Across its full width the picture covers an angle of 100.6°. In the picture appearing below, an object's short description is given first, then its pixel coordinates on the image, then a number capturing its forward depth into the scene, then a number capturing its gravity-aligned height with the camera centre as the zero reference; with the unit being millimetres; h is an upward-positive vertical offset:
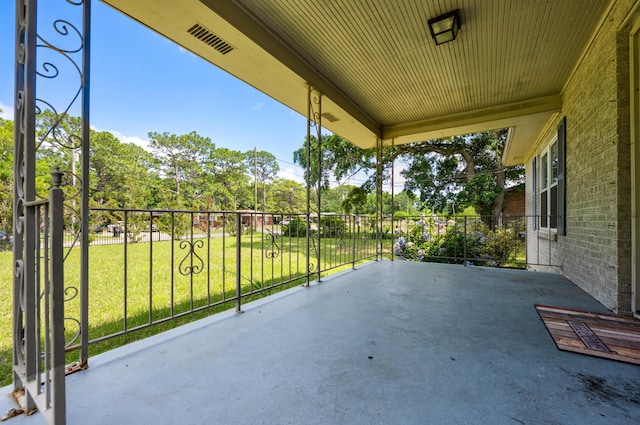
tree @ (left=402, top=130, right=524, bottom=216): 8922 +1628
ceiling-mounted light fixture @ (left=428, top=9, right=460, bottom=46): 2279 +1668
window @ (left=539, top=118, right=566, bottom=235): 3664 +481
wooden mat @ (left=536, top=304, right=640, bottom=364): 1718 -886
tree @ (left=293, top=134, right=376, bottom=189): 9445 +1984
